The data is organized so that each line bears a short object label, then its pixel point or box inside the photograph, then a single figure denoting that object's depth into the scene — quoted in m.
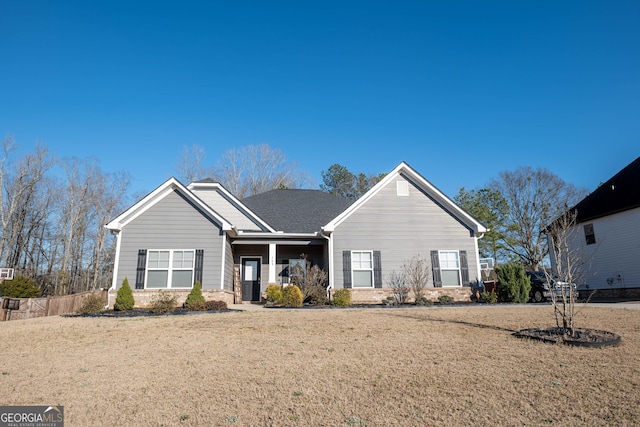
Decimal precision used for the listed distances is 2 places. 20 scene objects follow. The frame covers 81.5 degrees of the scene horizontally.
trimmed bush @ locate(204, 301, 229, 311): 12.76
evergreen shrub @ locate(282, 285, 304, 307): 13.59
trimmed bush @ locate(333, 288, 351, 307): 14.11
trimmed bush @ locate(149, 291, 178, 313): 12.12
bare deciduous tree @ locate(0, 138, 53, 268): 27.06
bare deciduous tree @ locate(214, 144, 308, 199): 34.45
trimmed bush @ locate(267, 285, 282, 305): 13.94
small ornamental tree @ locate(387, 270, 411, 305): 15.18
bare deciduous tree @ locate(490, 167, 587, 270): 32.00
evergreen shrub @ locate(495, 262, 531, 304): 14.86
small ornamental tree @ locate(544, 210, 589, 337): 6.83
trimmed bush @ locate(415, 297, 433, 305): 14.30
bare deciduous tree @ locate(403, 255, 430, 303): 15.25
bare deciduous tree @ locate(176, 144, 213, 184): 33.06
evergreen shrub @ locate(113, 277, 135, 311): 12.75
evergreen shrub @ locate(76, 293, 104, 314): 12.23
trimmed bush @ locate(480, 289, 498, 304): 14.71
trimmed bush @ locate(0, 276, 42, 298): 14.93
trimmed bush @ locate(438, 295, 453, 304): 14.89
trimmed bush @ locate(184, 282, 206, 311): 12.59
